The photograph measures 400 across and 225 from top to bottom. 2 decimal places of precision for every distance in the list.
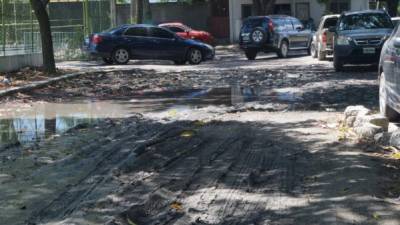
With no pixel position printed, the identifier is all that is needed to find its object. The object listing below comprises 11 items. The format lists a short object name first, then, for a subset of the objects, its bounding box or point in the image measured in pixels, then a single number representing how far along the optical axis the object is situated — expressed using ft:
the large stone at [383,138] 28.71
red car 118.40
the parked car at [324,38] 82.07
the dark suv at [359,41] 63.87
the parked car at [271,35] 93.45
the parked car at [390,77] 30.68
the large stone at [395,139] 27.92
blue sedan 87.81
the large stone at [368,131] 29.71
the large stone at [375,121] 30.71
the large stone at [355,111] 32.78
